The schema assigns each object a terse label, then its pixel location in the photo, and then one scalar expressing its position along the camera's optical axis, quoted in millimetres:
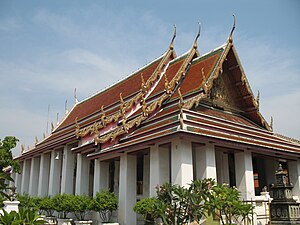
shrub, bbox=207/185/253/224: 8500
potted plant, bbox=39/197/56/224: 14086
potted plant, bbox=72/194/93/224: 12373
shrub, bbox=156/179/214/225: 8375
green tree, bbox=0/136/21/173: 16730
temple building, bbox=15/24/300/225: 11203
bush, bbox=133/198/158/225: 9977
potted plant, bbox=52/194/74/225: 12852
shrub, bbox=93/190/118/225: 11953
